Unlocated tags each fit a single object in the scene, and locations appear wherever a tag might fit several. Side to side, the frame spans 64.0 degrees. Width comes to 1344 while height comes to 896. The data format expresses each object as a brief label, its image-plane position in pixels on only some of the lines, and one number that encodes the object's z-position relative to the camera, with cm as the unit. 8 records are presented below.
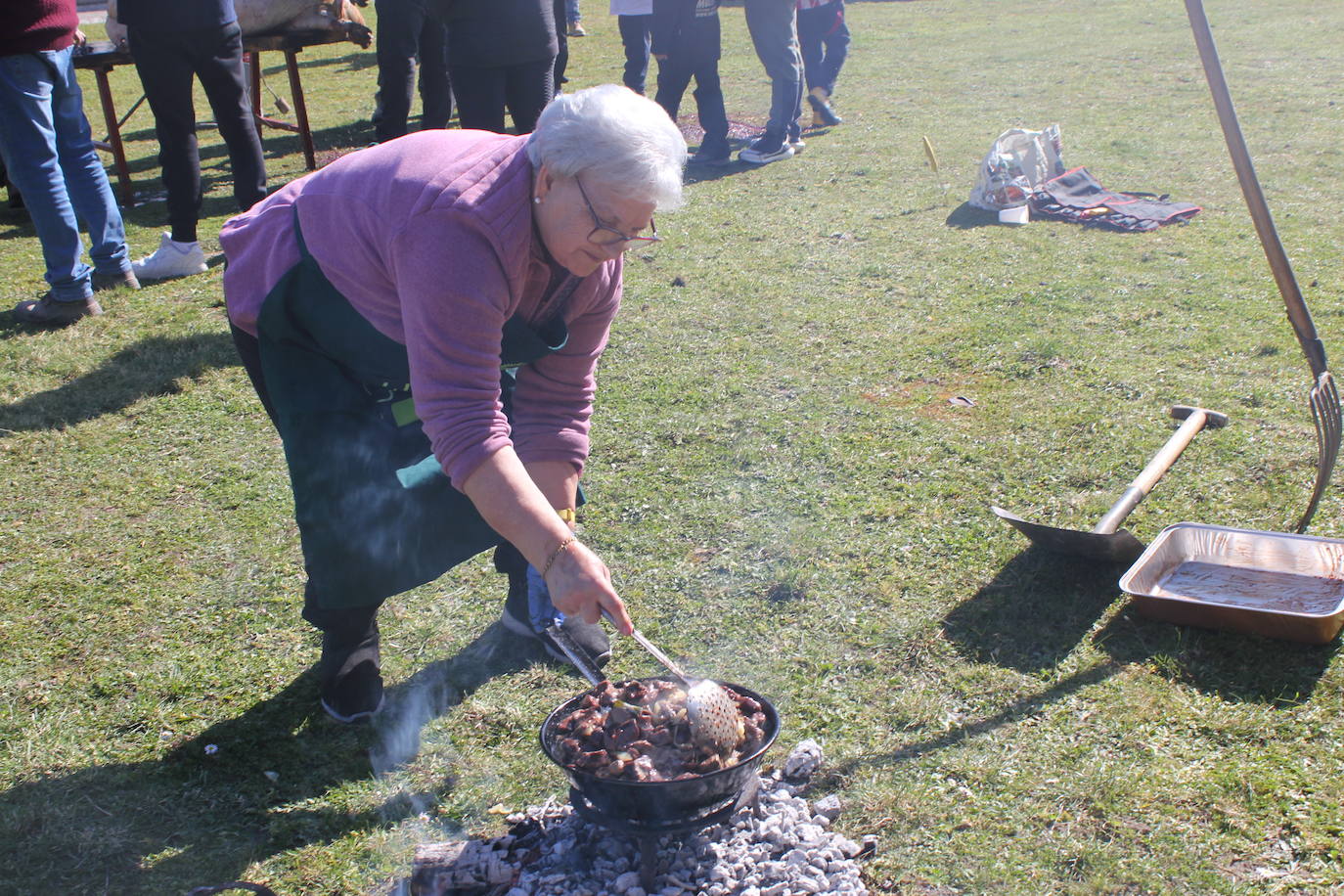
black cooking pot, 206
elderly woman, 210
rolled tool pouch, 684
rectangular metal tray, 296
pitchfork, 323
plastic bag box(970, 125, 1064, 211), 720
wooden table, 685
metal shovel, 323
